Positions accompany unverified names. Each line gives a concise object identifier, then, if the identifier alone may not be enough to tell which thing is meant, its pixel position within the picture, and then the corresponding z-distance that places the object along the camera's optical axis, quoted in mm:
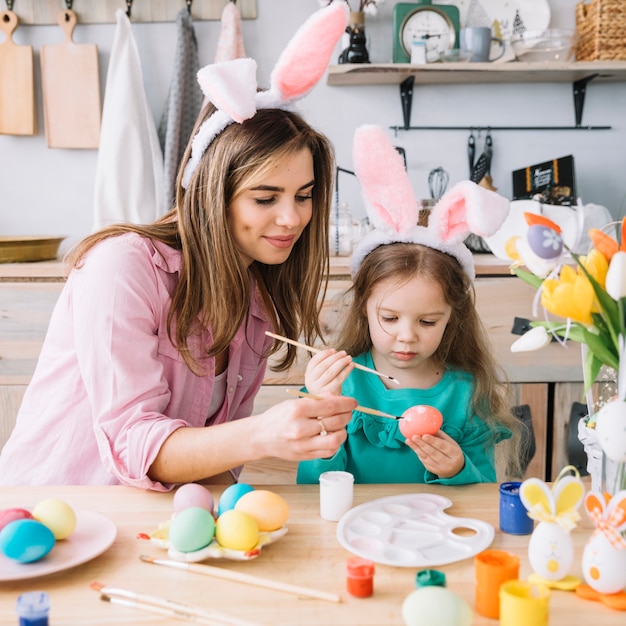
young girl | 1464
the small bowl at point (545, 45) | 2627
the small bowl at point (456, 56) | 2623
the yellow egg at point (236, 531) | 906
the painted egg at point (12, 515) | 920
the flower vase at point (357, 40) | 2662
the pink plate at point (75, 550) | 853
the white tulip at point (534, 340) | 876
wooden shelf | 2588
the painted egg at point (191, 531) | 899
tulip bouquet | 798
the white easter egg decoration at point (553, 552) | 844
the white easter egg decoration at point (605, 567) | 810
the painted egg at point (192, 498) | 1011
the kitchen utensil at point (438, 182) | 2924
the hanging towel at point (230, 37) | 2740
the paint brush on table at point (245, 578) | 824
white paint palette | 923
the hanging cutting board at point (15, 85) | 2834
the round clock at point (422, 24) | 2723
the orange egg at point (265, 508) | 958
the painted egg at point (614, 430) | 792
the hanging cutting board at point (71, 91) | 2846
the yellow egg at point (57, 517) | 926
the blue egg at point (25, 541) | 865
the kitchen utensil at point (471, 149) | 2897
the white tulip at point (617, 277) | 784
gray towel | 2725
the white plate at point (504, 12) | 2814
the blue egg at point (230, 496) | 1009
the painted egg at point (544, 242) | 826
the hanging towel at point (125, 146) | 2727
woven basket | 2559
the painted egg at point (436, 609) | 719
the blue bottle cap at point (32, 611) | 711
